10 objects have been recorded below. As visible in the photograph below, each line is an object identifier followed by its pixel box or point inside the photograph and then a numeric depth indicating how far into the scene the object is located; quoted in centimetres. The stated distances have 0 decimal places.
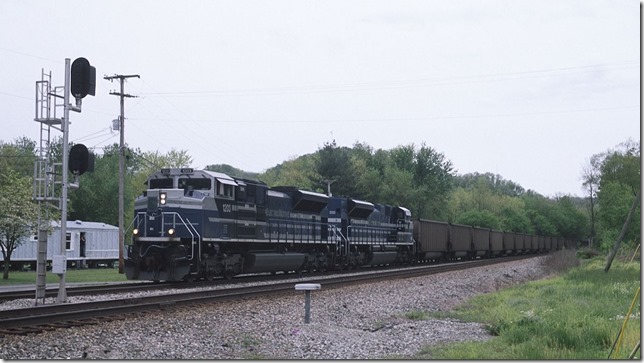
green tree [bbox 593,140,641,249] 5194
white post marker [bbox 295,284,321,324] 1341
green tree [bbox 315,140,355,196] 6294
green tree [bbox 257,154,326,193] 6388
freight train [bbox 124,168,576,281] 2088
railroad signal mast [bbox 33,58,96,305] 1491
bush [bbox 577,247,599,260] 5768
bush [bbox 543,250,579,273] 3841
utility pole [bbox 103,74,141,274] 3378
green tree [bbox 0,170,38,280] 3203
